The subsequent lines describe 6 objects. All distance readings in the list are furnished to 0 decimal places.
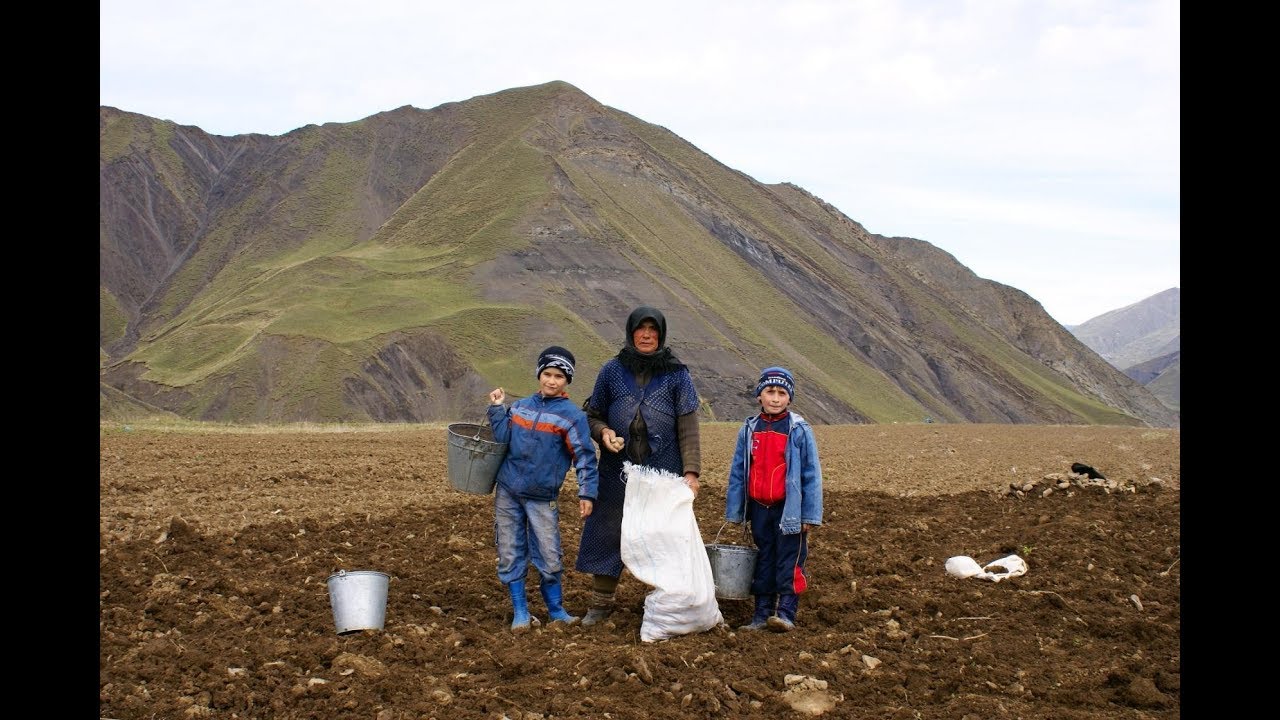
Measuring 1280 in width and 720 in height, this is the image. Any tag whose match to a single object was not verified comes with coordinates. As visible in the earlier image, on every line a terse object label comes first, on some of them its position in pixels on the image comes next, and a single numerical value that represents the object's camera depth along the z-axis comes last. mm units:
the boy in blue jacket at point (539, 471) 6098
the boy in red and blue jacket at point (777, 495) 6125
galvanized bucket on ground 5812
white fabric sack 5824
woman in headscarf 6176
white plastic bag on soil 7418
